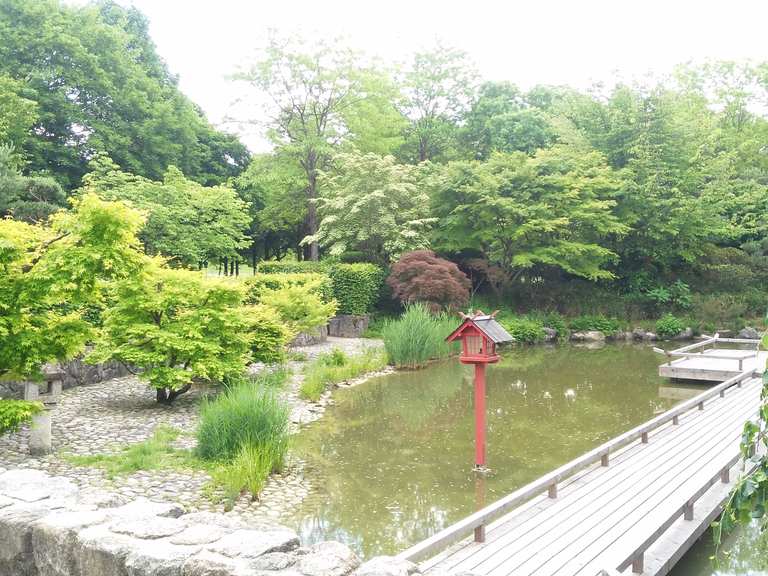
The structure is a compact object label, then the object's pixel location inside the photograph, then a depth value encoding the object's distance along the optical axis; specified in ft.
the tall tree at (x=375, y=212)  59.47
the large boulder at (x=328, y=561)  8.48
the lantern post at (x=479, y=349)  21.59
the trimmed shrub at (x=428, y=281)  50.29
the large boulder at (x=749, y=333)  58.59
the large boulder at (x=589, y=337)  58.54
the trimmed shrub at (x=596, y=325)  60.39
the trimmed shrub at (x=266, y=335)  31.45
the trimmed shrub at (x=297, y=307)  40.86
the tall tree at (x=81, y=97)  61.26
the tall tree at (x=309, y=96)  64.39
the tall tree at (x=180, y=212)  50.11
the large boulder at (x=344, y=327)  56.02
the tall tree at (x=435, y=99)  83.41
